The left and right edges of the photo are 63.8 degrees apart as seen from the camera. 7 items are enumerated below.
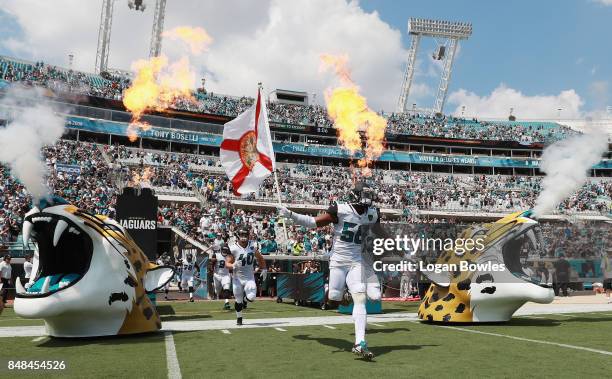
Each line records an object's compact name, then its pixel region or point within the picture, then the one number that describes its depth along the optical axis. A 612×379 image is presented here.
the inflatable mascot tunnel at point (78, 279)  6.82
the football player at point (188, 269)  19.86
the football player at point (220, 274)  14.66
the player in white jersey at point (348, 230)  6.62
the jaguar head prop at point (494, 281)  8.80
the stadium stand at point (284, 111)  44.19
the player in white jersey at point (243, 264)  10.02
